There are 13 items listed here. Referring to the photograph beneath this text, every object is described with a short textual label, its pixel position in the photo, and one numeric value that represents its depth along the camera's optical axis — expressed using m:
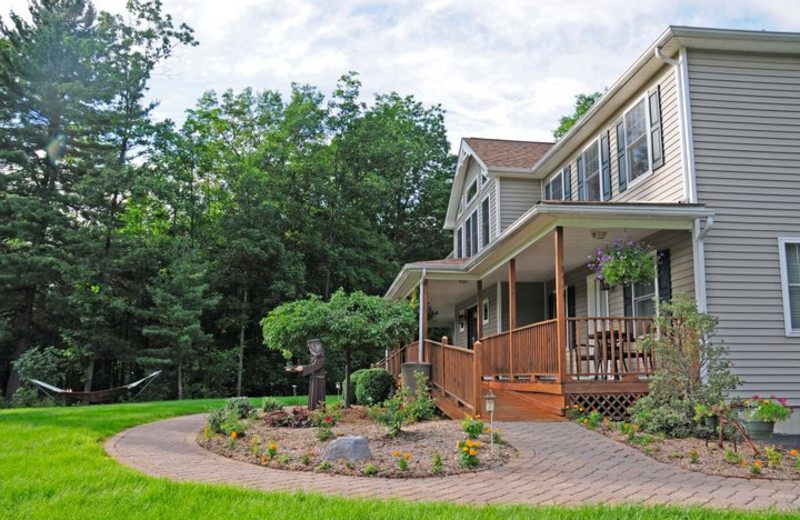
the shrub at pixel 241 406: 10.67
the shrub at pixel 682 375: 7.55
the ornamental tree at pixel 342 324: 10.95
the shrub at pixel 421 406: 9.10
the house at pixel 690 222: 9.04
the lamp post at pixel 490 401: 7.11
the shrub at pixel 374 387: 12.88
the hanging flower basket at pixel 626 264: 9.37
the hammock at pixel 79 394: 15.94
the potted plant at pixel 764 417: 6.99
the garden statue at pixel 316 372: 11.02
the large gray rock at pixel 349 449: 6.15
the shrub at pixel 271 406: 11.30
